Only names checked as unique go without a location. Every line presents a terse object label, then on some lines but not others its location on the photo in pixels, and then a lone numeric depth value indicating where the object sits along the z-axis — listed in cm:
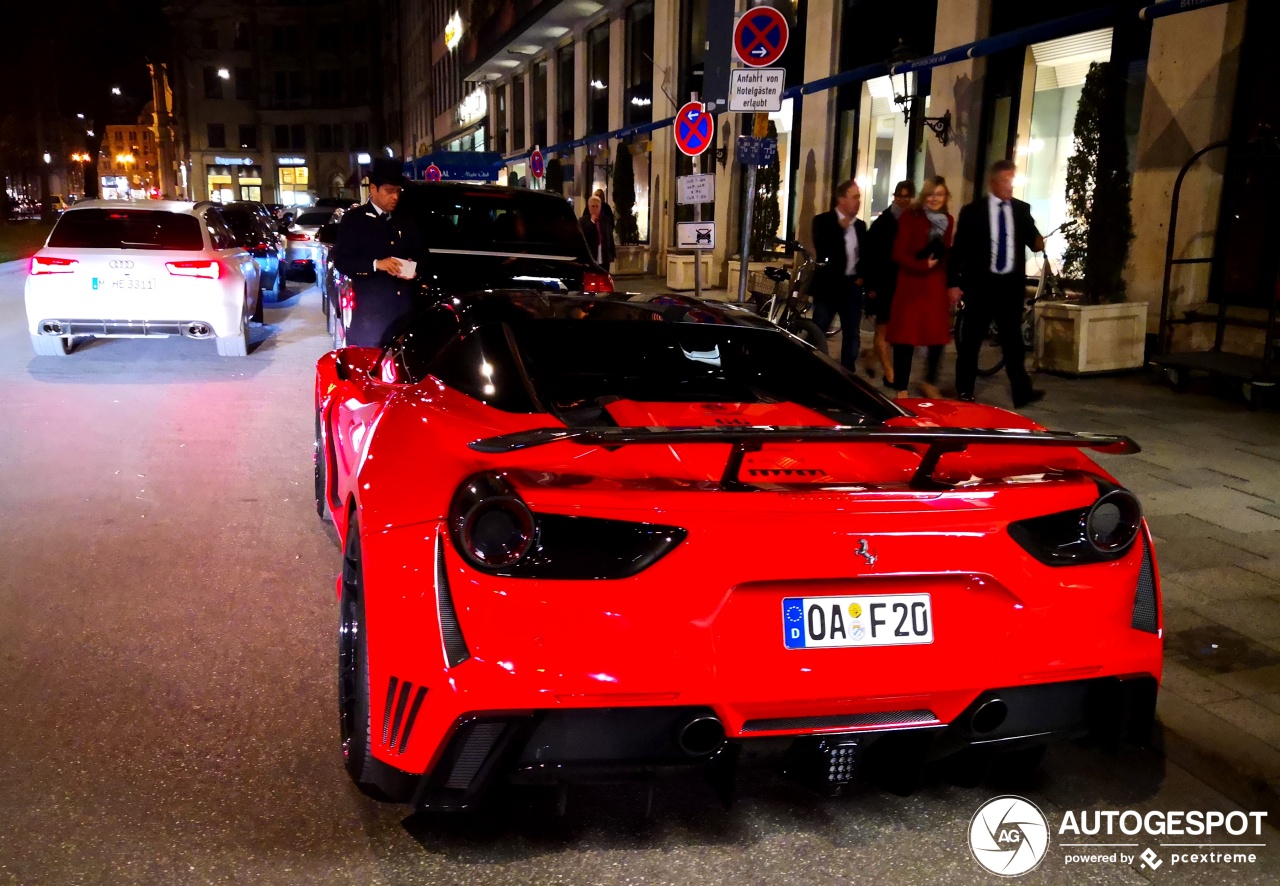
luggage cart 902
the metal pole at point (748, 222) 880
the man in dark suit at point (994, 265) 846
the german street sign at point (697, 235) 1038
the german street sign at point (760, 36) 882
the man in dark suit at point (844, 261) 1024
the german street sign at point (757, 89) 895
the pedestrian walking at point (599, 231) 1912
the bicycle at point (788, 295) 1192
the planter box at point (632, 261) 2691
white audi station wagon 1045
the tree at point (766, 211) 1972
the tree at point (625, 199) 2731
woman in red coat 891
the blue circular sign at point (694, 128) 1216
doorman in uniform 787
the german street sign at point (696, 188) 1093
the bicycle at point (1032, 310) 1222
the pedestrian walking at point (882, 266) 996
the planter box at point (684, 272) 2217
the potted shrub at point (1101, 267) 1103
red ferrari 240
